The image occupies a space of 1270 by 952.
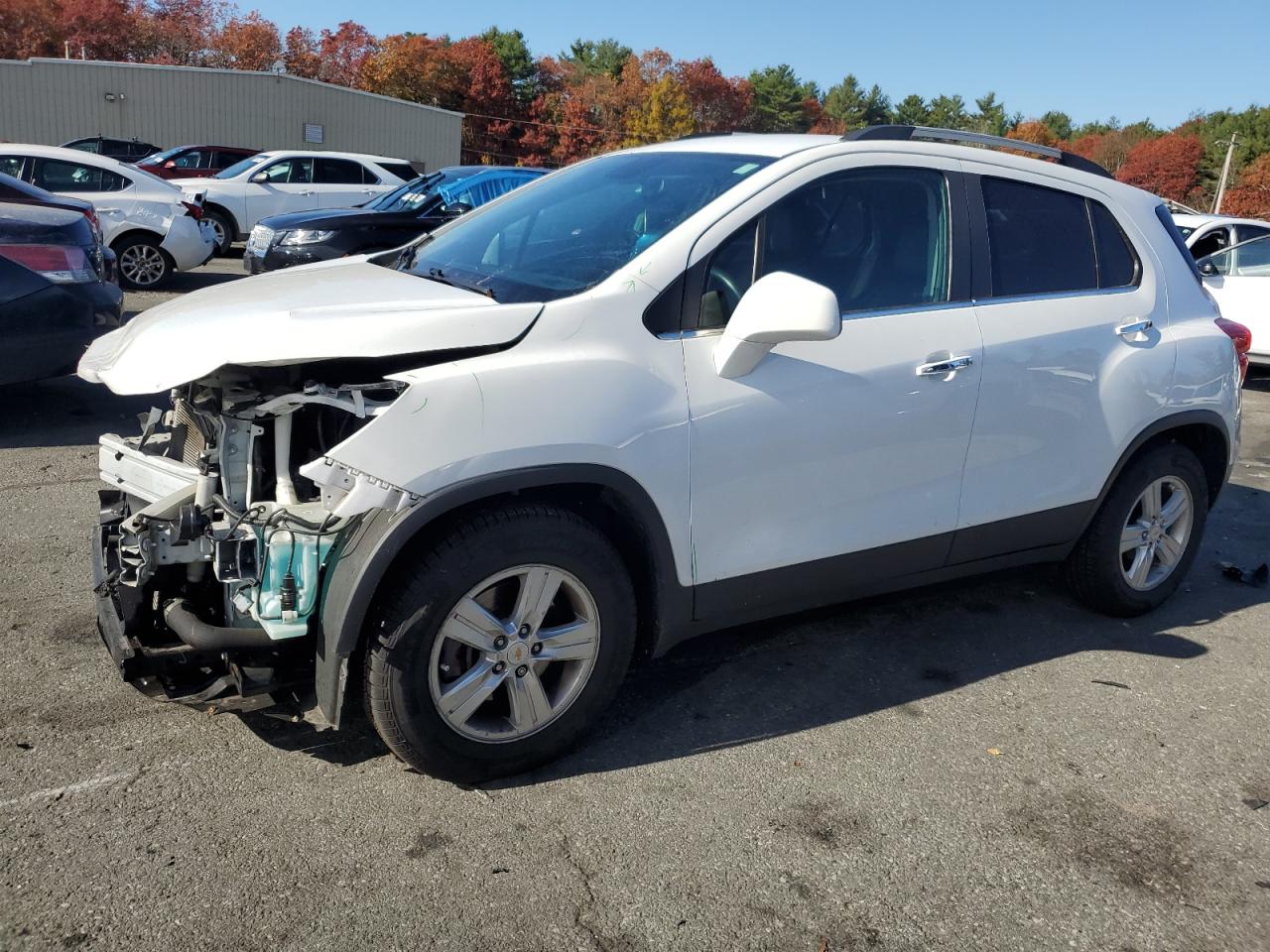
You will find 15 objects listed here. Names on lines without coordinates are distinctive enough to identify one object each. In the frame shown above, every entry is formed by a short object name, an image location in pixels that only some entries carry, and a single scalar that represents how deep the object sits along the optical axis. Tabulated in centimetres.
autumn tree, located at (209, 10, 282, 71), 5859
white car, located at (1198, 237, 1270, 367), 1101
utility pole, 5733
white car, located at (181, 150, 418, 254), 1698
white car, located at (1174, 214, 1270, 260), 1273
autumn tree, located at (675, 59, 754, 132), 8131
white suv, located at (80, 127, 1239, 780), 293
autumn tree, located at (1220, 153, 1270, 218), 6612
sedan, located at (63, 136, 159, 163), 2252
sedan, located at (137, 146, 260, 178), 1962
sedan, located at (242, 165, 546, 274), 1077
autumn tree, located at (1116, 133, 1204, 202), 7544
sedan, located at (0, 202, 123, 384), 620
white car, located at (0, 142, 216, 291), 1271
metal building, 3331
